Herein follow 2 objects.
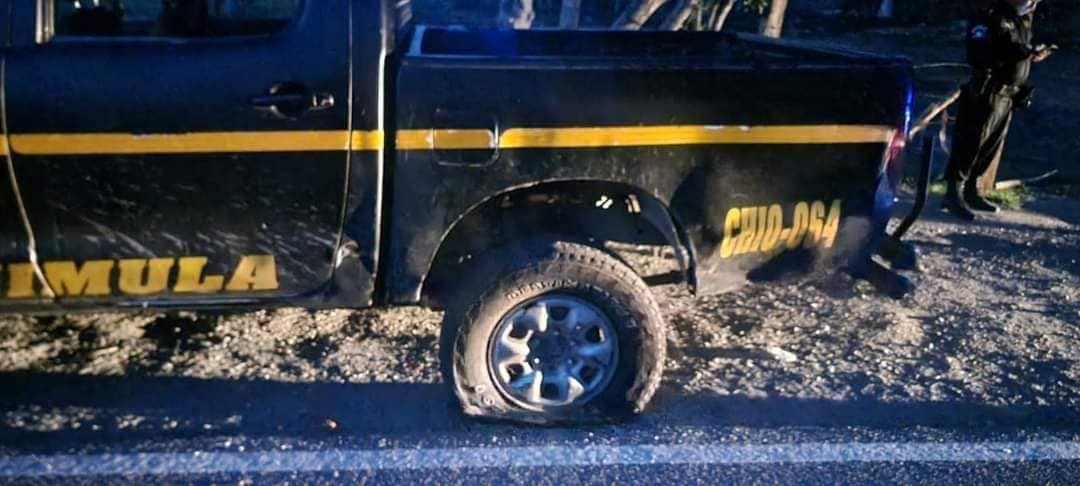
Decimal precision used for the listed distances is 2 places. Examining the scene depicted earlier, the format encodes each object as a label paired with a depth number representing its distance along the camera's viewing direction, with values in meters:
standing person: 7.41
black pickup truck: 3.71
